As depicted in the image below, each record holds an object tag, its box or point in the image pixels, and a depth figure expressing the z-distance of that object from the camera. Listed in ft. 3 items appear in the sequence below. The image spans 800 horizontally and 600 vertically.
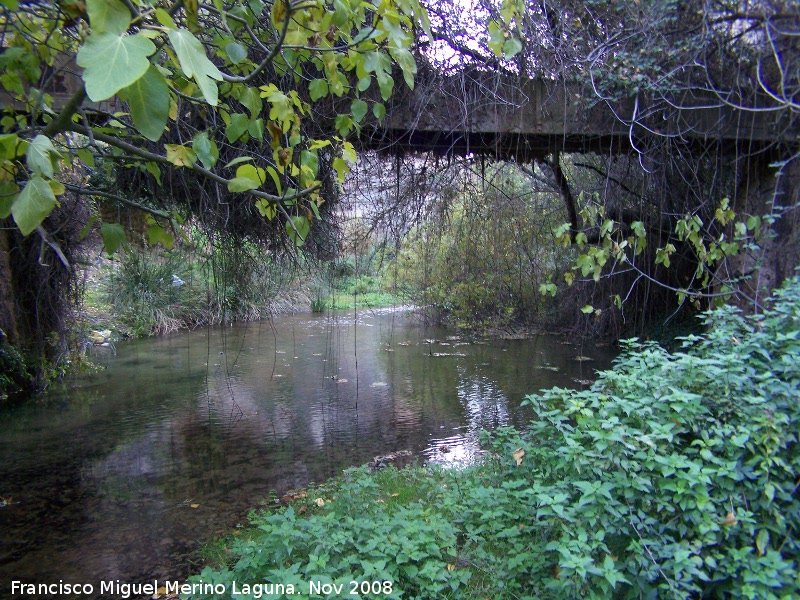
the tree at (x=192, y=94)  3.95
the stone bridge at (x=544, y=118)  14.53
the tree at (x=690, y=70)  14.06
